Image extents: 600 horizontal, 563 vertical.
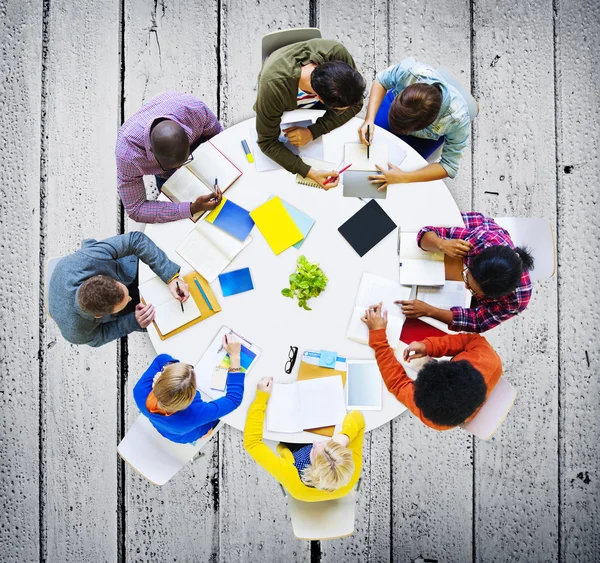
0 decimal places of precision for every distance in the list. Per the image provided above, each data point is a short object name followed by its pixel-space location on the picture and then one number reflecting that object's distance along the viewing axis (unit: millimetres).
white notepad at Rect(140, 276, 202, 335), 2016
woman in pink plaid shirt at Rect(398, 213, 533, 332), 1887
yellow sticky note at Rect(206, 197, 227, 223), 2035
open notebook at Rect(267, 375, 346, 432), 1994
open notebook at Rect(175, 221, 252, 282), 2025
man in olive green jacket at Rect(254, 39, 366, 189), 1889
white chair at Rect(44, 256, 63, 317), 1967
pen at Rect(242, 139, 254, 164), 2061
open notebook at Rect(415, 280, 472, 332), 2051
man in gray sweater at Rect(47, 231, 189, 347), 1833
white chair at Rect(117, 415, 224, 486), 2014
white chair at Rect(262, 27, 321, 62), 2041
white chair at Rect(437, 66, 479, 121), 2186
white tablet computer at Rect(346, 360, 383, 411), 2014
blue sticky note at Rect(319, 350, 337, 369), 1997
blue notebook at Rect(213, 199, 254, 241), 2031
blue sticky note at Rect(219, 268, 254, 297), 2020
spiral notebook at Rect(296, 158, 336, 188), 2047
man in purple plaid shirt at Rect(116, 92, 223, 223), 1929
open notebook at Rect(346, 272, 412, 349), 2012
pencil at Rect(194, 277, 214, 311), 2025
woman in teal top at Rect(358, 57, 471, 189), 1934
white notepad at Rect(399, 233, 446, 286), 2027
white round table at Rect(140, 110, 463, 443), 2016
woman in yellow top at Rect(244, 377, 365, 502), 1885
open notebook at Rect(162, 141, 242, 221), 2047
